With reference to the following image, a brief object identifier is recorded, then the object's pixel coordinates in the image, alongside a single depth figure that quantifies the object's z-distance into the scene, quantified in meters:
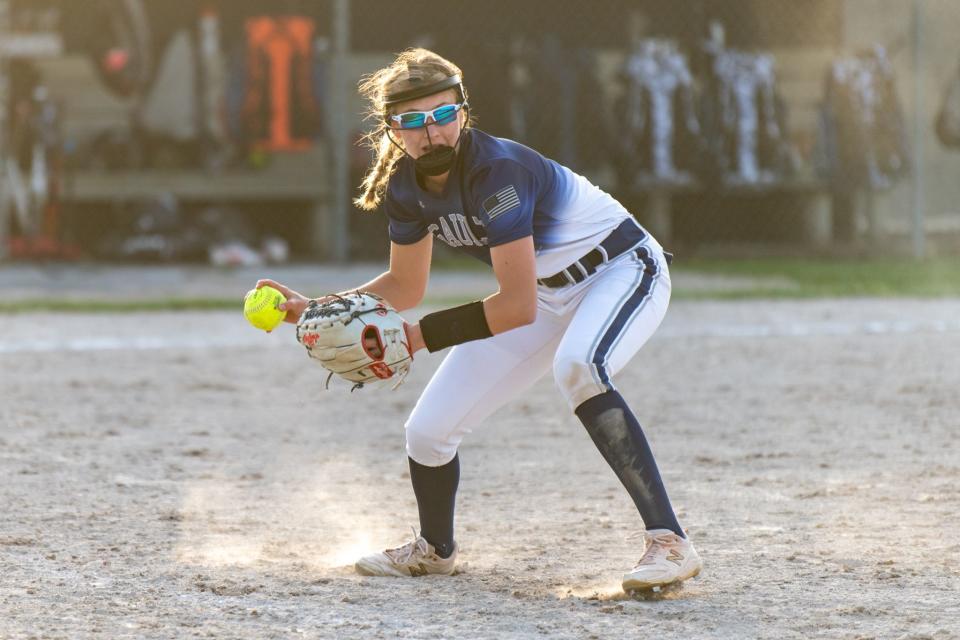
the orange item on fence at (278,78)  32.34
